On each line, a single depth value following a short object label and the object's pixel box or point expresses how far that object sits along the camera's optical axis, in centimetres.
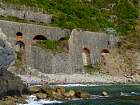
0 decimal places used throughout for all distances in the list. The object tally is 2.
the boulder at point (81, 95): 5091
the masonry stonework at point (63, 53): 7019
